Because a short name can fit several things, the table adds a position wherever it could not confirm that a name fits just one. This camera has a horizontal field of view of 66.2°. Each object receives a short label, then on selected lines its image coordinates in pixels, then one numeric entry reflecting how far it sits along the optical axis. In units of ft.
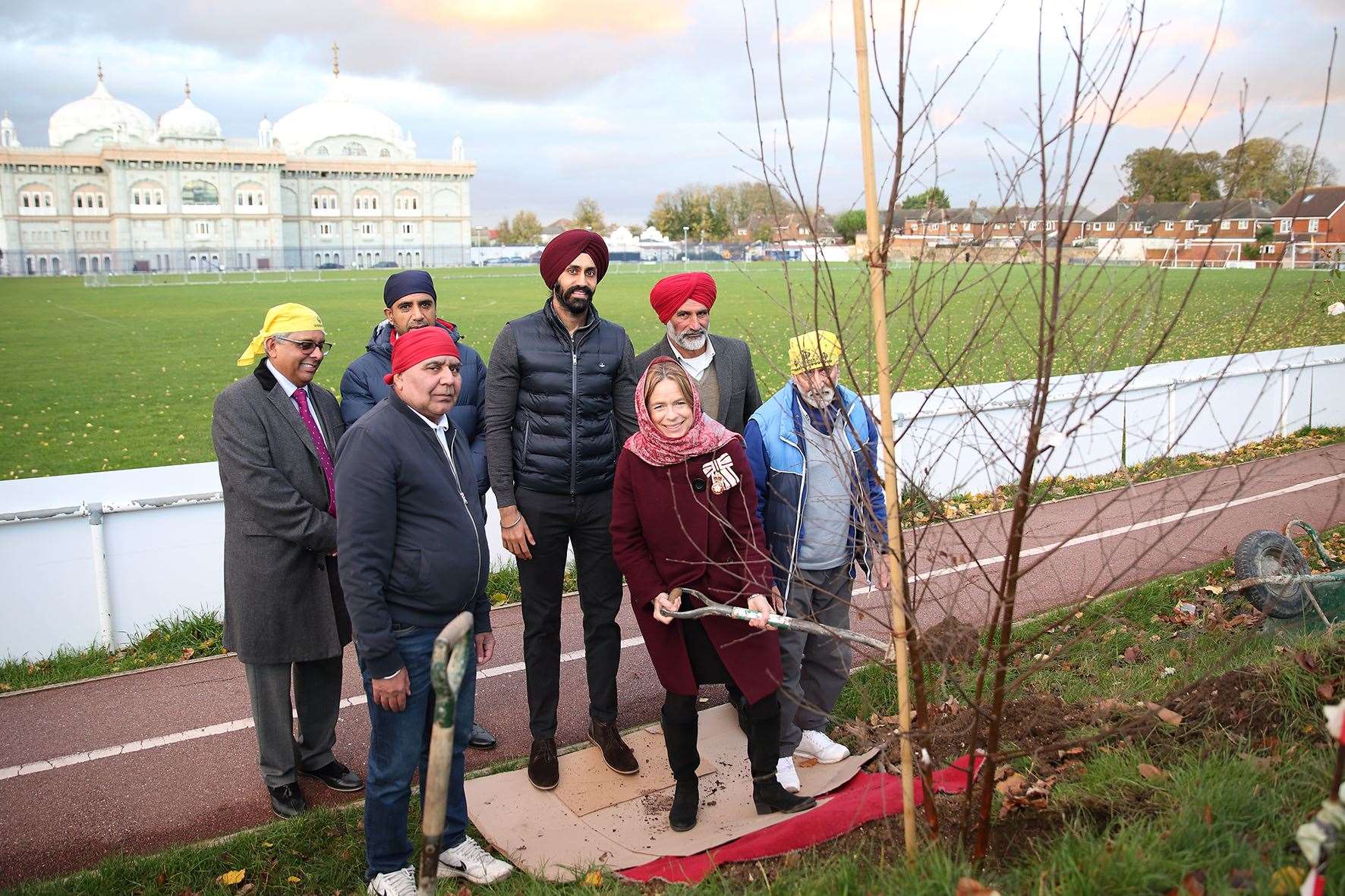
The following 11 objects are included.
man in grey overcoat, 14.70
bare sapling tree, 9.16
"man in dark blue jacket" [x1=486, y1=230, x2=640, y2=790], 15.57
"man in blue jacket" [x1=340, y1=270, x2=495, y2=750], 16.99
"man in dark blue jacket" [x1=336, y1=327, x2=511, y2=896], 11.87
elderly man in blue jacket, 14.57
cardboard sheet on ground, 13.21
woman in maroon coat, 13.43
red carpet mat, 12.28
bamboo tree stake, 9.20
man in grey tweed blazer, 16.49
